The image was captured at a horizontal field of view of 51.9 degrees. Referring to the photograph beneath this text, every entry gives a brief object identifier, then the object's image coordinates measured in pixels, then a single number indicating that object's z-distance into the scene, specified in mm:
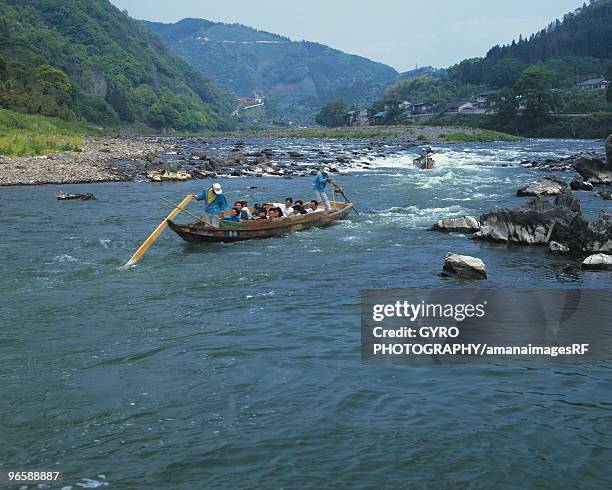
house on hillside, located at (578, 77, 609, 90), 137825
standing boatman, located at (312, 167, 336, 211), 27141
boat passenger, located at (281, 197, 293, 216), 24719
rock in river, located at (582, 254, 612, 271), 17172
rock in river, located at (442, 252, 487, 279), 16344
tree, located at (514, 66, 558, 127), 110875
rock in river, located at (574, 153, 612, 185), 38656
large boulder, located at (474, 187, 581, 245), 21141
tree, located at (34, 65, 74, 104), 97625
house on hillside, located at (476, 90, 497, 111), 146788
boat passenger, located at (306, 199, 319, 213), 26002
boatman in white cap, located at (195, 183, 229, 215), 22250
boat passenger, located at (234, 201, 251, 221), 23141
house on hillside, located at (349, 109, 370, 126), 174625
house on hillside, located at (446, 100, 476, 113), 150125
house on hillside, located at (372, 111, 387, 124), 162850
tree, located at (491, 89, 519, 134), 114438
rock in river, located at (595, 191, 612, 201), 30877
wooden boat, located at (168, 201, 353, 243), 21625
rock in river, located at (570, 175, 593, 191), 34781
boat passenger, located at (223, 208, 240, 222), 23094
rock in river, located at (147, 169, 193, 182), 42062
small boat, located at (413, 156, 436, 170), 50341
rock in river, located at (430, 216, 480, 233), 23578
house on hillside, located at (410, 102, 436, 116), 166625
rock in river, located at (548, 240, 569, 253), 19906
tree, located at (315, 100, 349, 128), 177850
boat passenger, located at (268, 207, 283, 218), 23844
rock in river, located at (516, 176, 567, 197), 32656
